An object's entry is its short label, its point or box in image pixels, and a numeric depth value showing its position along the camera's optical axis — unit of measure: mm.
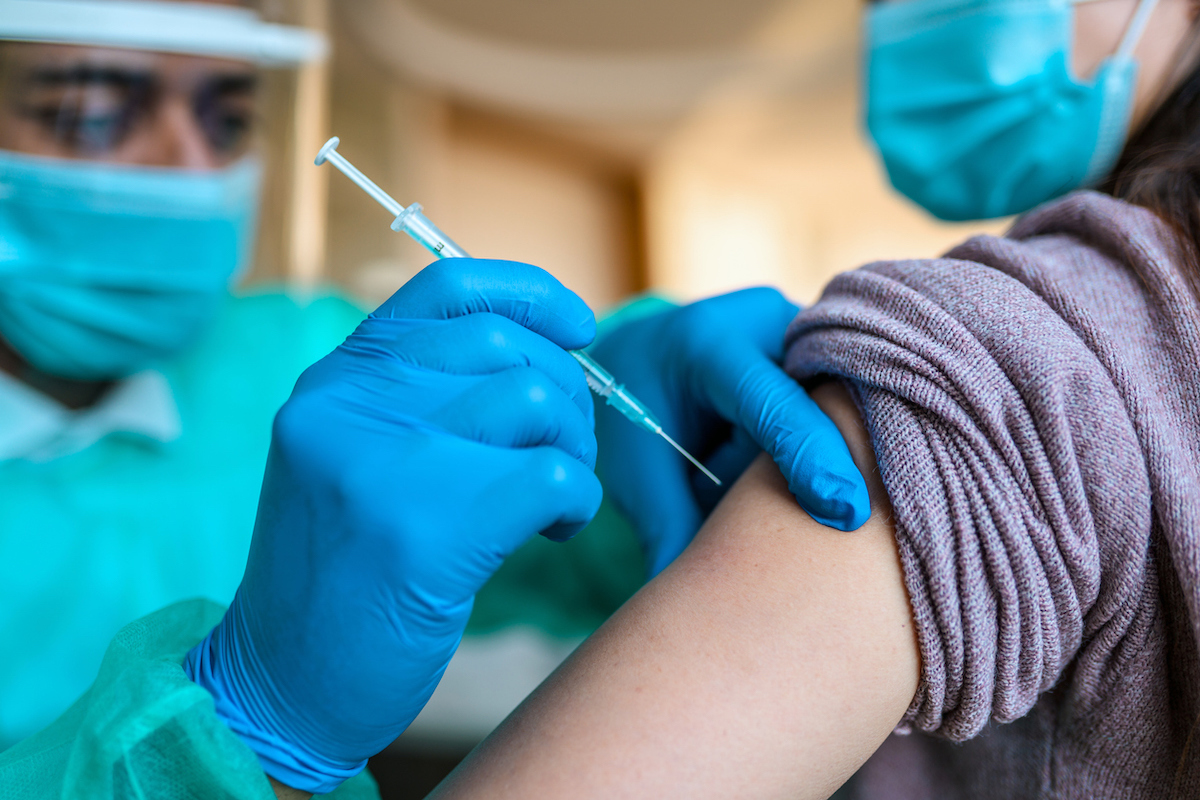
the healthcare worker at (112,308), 1140
